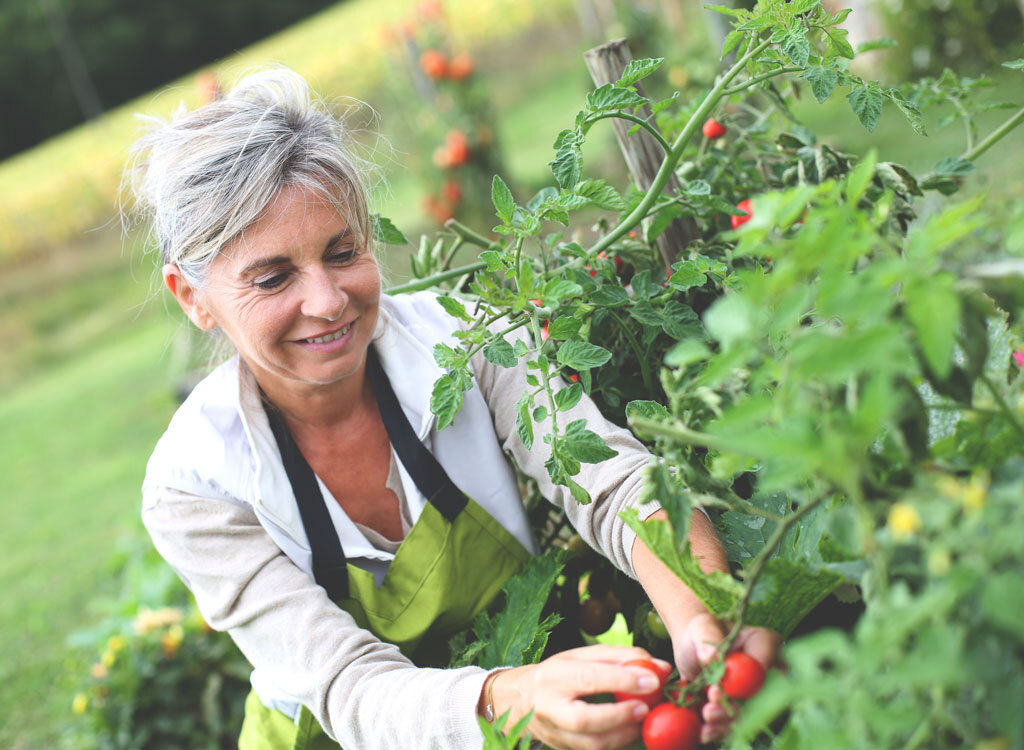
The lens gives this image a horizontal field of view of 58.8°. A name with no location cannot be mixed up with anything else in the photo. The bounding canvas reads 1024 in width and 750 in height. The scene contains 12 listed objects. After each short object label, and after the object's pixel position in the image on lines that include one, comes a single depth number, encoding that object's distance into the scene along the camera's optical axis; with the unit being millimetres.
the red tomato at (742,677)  773
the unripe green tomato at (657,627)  1229
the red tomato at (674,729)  827
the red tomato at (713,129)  1598
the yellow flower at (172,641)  2709
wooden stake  1501
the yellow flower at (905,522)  545
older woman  1299
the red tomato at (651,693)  893
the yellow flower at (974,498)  534
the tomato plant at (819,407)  542
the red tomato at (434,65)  6609
